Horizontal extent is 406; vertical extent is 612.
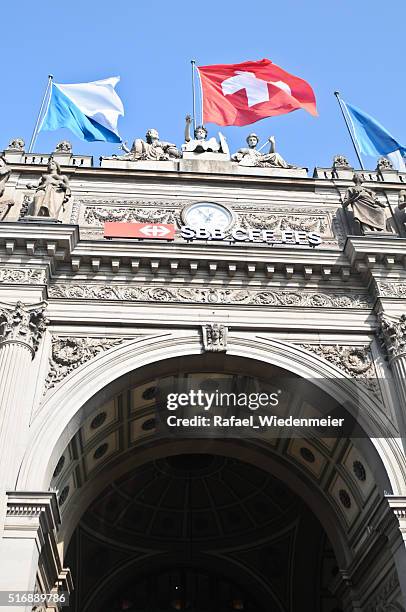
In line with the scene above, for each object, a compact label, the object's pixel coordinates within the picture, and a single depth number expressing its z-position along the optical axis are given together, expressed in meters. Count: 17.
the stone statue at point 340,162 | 23.08
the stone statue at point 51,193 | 18.86
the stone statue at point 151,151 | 22.89
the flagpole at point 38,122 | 22.76
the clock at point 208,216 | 20.33
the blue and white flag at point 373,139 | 24.11
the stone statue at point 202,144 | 23.42
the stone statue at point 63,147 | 22.25
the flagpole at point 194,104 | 24.99
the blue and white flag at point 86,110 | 23.41
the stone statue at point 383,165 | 23.14
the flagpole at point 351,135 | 23.59
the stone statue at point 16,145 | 22.19
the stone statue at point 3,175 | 19.84
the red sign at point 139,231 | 19.34
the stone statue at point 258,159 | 23.25
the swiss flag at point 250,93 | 23.84
